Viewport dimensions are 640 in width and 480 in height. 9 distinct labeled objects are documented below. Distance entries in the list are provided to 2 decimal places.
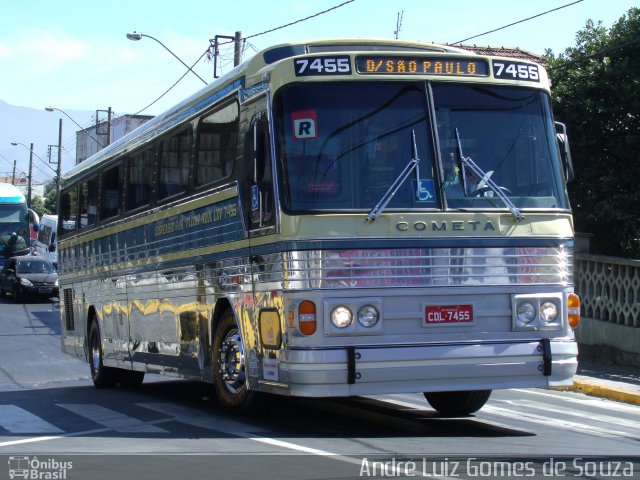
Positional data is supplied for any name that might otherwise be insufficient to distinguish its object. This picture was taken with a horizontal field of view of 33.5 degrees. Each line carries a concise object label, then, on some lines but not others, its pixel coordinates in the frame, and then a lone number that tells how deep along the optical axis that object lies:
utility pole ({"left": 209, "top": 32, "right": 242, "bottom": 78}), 29.95
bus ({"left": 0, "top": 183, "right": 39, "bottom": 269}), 45.50
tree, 18.98
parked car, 39.34
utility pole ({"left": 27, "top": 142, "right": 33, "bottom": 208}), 76.11
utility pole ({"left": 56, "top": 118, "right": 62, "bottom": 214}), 60.08
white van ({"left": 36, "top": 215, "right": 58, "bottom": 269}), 57.19
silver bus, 9.07
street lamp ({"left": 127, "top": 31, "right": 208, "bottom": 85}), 28.66
